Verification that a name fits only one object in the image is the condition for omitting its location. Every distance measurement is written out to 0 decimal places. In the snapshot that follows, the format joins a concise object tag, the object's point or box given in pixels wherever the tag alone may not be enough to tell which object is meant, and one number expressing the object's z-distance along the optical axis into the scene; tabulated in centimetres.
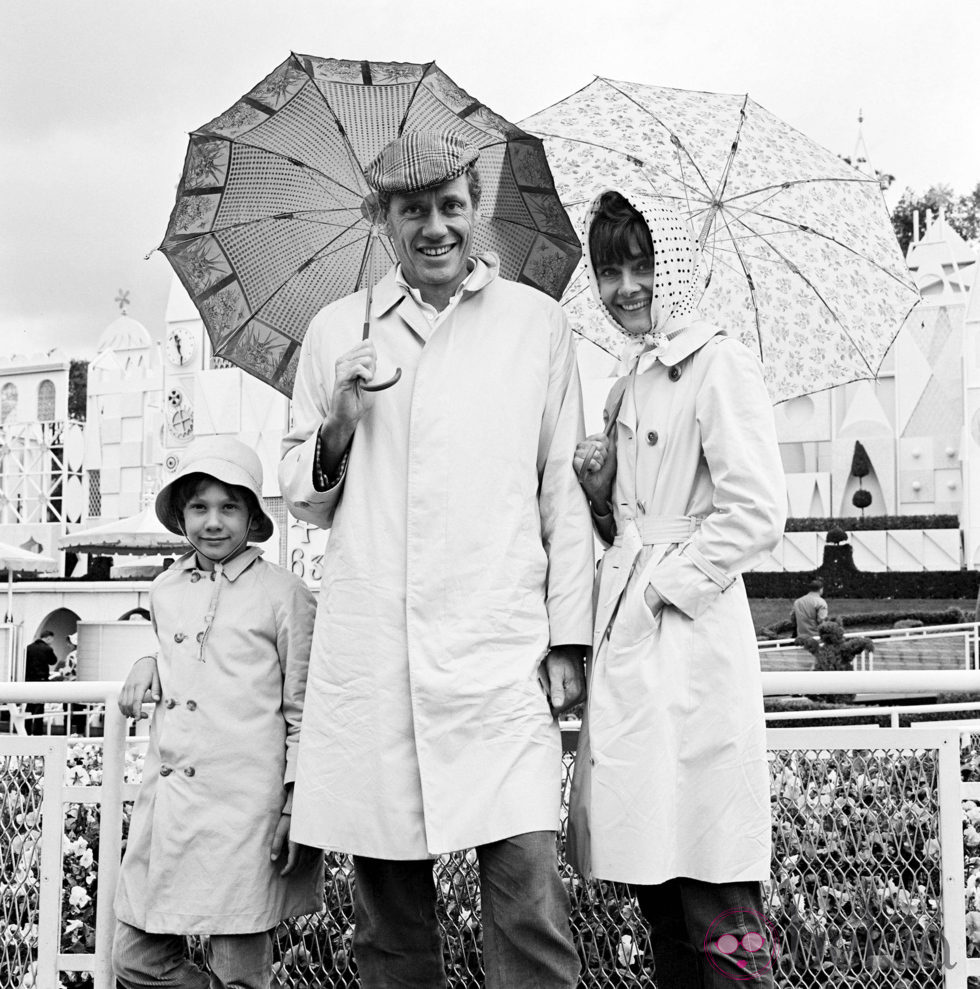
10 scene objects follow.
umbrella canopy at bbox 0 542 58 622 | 1875
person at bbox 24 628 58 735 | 1581
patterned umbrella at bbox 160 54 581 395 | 331
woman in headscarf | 255
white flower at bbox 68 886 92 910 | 352
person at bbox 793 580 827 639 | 1579
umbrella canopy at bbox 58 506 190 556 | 1972
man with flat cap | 251
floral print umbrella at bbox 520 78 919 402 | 366
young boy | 283
